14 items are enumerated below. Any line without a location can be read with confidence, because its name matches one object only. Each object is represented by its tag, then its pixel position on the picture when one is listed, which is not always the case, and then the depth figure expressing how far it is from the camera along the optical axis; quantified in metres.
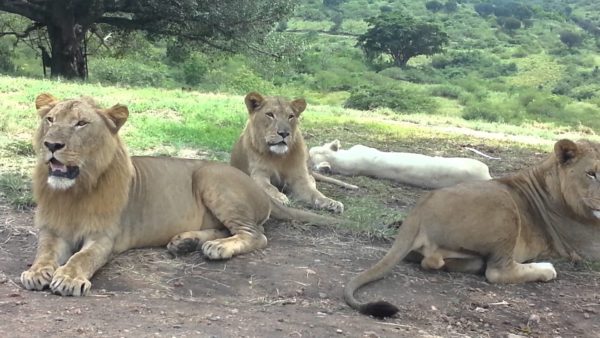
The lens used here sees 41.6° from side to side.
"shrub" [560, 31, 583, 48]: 62.19
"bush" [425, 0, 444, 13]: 78.72
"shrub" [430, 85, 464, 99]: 34.58
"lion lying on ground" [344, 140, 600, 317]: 4.48
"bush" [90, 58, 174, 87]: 21.65
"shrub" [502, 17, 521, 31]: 69.06
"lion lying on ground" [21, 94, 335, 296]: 3.93
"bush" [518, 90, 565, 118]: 29.94
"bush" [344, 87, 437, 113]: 21.98
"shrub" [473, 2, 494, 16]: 78.00
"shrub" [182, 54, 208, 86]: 27.31
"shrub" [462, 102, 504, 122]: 23.13
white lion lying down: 7.04
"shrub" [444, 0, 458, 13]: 78.06
